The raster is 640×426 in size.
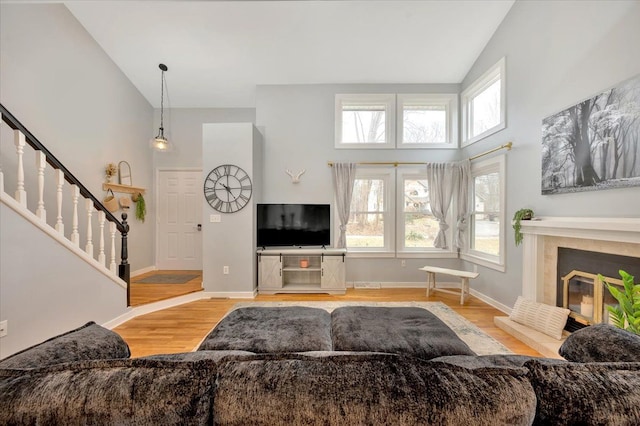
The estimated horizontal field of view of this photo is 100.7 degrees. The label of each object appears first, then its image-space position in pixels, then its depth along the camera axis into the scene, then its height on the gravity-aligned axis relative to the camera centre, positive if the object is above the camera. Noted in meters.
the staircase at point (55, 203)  2.34 +0.08
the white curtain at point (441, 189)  4.46 +0.38
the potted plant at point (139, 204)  4.91 +0.12
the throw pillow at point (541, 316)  2.57 -1.08
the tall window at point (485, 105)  3.60 +1.64
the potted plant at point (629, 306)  1.71 -0.63
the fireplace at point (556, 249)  2.12 -0.35
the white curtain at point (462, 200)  4.31 +0.19
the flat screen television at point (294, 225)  4.46 -0.23
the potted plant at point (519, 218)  3.01 -0.07
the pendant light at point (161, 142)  4.15 +1.09
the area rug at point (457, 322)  2.53 -1.30
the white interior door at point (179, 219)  5.33 -0.16
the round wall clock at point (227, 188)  4.14 +0.36
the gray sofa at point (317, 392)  0.67 -0.47
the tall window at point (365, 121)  4.68 +1.62
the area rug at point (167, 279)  4.42 -1.18
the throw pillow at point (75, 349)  0.88 -0.52
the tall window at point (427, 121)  4.65 +1.62
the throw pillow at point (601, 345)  1.02 -0.54
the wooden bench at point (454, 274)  3.74 -1.01
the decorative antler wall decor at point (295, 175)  4.62 +0.64
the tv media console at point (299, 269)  4.24 -0.96
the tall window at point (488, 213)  3.58 -0.02
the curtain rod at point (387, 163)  4.57 +0.84
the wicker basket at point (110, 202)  4.31 +0.14
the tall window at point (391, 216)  4.66 -0.08
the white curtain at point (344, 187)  4.55 +0.42
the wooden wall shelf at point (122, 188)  4.32 +0.40
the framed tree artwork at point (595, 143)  2.07 +0.61
